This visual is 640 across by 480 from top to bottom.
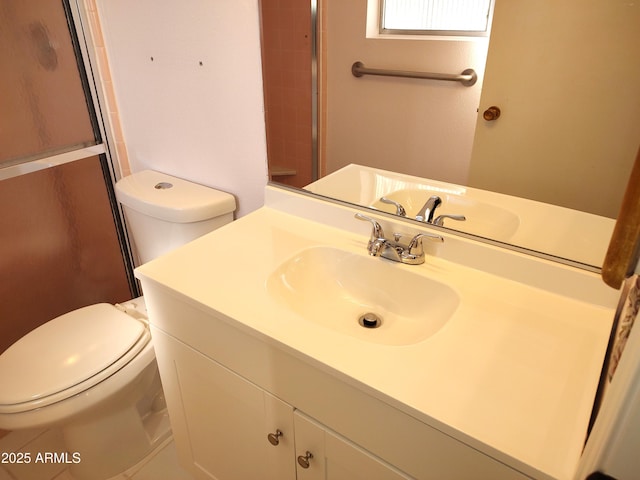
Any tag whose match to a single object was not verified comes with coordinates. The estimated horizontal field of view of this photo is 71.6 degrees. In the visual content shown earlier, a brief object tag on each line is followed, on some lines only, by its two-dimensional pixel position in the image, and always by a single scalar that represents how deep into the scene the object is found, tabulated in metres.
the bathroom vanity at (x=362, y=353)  0.66
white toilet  1.20
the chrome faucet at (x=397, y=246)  1.01
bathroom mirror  0.79
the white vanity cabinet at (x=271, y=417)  0.70
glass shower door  1.43
